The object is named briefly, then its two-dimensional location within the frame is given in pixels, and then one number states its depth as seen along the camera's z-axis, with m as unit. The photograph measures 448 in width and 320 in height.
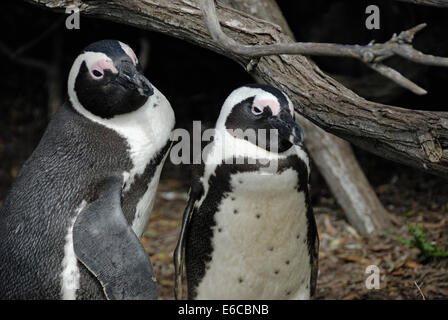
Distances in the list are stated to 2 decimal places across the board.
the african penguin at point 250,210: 2.46
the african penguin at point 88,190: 2.36
